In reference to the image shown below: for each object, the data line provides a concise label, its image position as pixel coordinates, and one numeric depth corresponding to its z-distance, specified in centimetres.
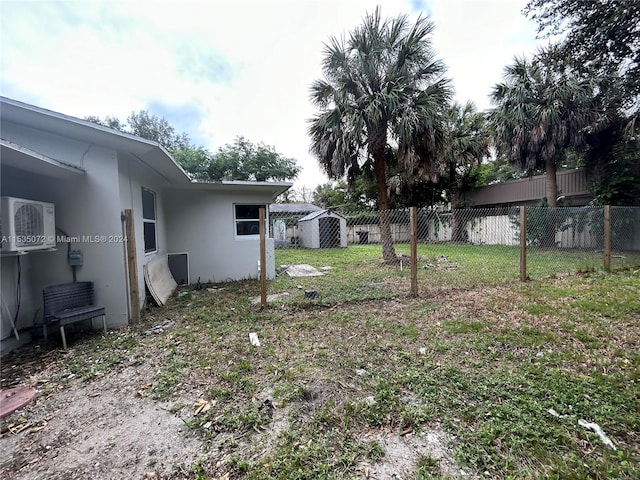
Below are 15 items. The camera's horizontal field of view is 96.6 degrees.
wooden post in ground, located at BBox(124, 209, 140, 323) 401
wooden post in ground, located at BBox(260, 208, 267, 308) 418
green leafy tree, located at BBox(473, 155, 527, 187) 1648
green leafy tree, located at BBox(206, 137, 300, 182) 1950
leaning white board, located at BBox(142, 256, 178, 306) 498
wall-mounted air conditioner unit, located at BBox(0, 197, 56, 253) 295
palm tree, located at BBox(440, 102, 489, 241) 1421
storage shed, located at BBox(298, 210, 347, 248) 1548
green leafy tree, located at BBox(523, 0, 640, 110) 573
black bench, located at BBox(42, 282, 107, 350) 331
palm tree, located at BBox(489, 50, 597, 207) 977
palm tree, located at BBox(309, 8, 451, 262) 752
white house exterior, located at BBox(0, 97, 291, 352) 339
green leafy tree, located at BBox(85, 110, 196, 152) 2234
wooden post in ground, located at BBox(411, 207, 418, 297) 462
